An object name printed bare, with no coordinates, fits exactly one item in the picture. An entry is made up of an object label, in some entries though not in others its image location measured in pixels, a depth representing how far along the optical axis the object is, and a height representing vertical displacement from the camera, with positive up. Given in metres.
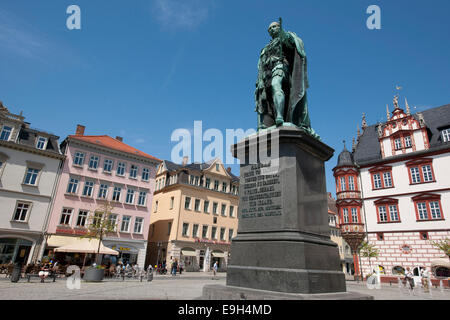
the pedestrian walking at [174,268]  28.76 -0.76
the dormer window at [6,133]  26.69 +10.18
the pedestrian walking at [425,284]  18.66 -0.55
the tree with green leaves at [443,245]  22.41 +2.37
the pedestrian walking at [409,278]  18.04 -0.23
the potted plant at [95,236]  14.80 +1.35
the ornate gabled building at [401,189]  25.30 +7.65
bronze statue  6.86 +4.22
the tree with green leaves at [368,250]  27.06 +1.94
